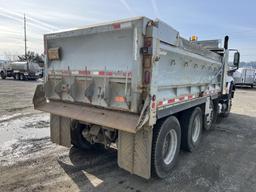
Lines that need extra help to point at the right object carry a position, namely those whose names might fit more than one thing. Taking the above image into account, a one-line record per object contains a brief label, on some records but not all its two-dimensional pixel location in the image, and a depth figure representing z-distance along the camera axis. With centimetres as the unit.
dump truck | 273
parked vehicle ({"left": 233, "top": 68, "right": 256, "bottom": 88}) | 2509
